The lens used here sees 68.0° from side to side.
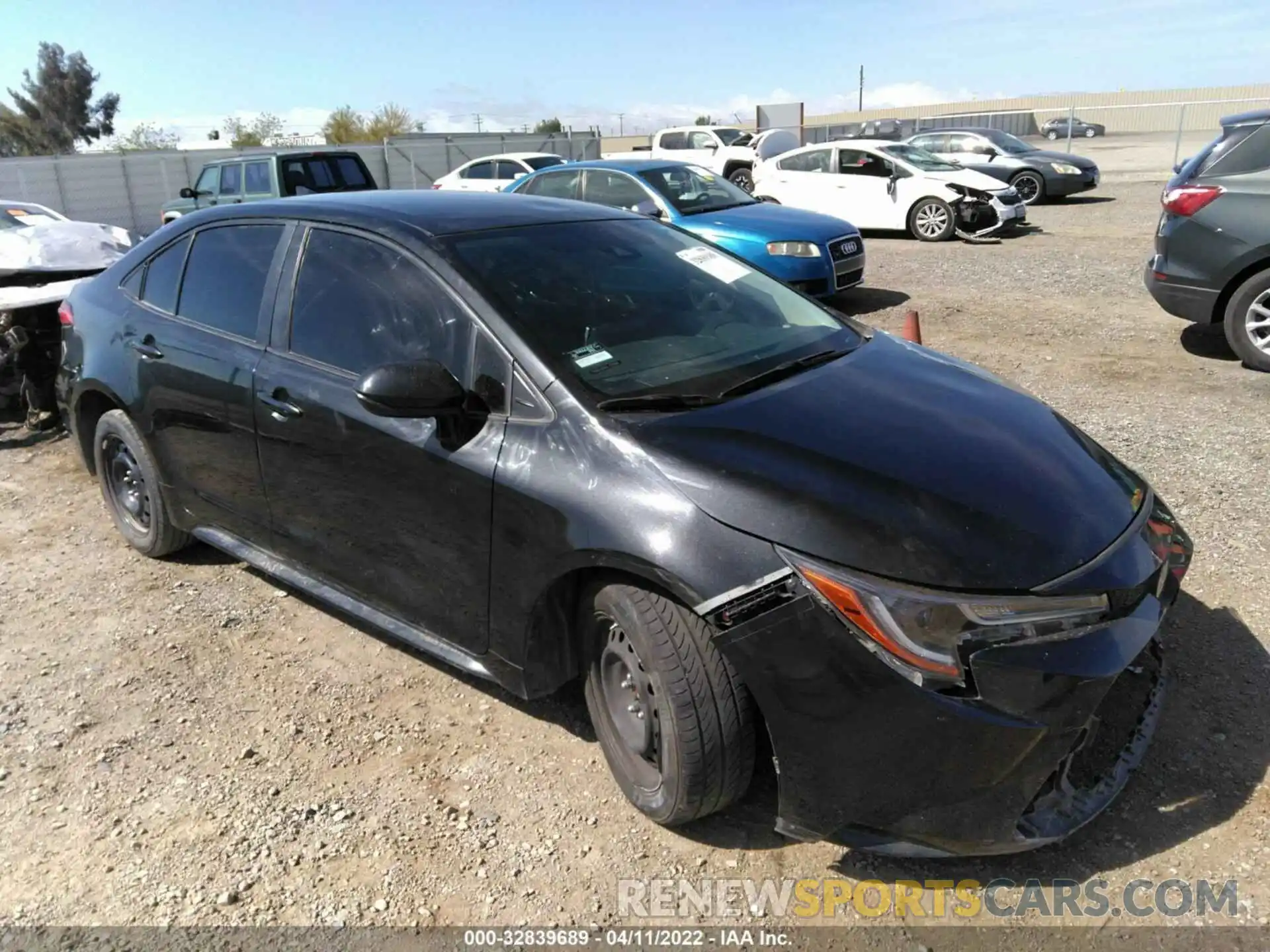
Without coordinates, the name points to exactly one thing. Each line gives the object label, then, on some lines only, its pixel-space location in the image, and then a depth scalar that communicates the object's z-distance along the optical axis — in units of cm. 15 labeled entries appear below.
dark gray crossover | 667
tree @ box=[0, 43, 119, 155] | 5628
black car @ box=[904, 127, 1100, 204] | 1797
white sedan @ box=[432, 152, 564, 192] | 1762
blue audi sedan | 914
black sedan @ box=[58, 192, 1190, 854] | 226
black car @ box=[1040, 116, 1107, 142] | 4141
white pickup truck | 2002
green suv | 1429
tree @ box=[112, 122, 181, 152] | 5050
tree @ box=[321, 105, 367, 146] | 5434
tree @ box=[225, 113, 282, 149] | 5084
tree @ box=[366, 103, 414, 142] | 5503
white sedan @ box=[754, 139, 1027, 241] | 1397
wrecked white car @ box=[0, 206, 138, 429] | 657
